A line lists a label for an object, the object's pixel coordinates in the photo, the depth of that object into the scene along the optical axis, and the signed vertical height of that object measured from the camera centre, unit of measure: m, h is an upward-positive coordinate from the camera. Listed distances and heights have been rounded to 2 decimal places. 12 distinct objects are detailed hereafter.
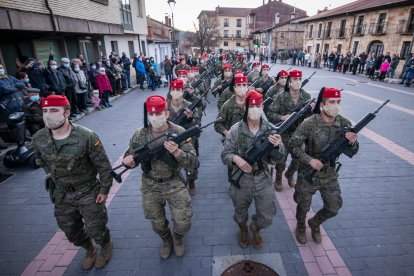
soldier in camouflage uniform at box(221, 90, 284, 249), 3.18 -1.43
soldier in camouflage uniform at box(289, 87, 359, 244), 3.22 -1.28
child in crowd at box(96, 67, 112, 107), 10.95 -1.39
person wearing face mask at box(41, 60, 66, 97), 8.29 -0.89
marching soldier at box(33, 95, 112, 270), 2.78 -1.35
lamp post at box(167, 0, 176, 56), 17.38 +3.22
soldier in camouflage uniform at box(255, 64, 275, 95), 8.29 -1.08
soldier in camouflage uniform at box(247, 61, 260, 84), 10.11 -0.97
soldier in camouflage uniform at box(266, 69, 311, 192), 4.85 -1.10
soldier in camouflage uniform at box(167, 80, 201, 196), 4.73 -1.13
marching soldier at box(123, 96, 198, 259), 3.03 -1.50
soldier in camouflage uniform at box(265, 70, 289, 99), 6.19 -0.91
